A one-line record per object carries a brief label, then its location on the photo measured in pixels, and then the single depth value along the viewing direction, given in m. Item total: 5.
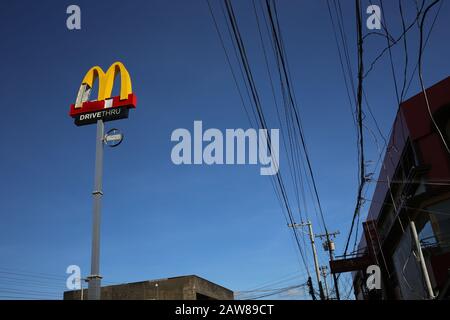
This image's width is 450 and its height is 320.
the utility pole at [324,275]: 36.40
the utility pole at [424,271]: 12.44
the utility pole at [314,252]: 28.42
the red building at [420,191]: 15.02
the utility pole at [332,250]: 22.83
